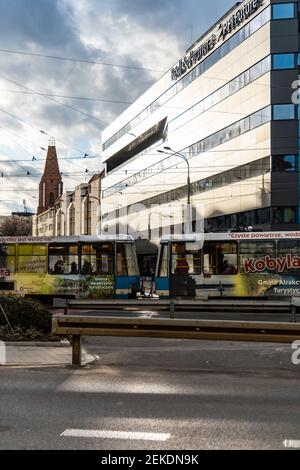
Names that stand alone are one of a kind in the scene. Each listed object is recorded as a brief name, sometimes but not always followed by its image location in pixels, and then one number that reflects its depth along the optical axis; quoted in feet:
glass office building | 140.87
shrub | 39.60
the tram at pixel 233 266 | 68.54
